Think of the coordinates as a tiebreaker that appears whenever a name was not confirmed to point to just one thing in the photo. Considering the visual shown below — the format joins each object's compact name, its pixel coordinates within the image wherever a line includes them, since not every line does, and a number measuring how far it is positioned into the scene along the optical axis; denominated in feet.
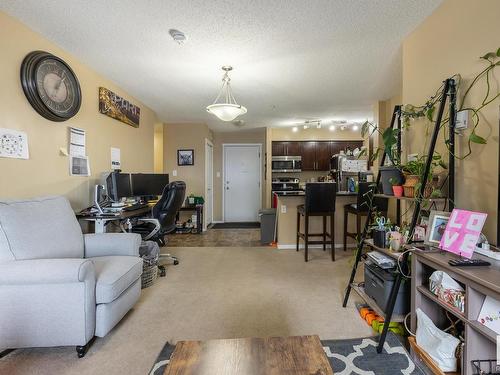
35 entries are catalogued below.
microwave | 19.47
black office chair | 10.02
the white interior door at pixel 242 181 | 22.30
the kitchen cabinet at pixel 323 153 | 19.58
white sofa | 4.92
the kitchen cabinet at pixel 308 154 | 19.60
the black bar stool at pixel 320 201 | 11.16
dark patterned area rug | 4.74
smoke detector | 7.00
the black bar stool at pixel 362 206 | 11.04
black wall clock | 6.99
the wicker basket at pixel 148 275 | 8.55
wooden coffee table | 3.26
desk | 8.27
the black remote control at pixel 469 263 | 3.93
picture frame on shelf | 4.90
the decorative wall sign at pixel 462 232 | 4.14
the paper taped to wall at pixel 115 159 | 11.20
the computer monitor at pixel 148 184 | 12.17
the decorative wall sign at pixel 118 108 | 10.33
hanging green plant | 4.64
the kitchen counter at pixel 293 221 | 13.33
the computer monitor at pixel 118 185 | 9.92
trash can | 14.26
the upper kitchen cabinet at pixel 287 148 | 19.60
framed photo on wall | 18.38
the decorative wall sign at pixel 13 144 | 6.37
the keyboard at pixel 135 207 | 9.67
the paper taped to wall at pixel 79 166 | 8.80
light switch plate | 5.18
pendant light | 9.08
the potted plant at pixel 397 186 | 5.92
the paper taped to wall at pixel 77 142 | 8.73
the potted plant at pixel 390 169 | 5.68
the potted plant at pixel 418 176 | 5.37
